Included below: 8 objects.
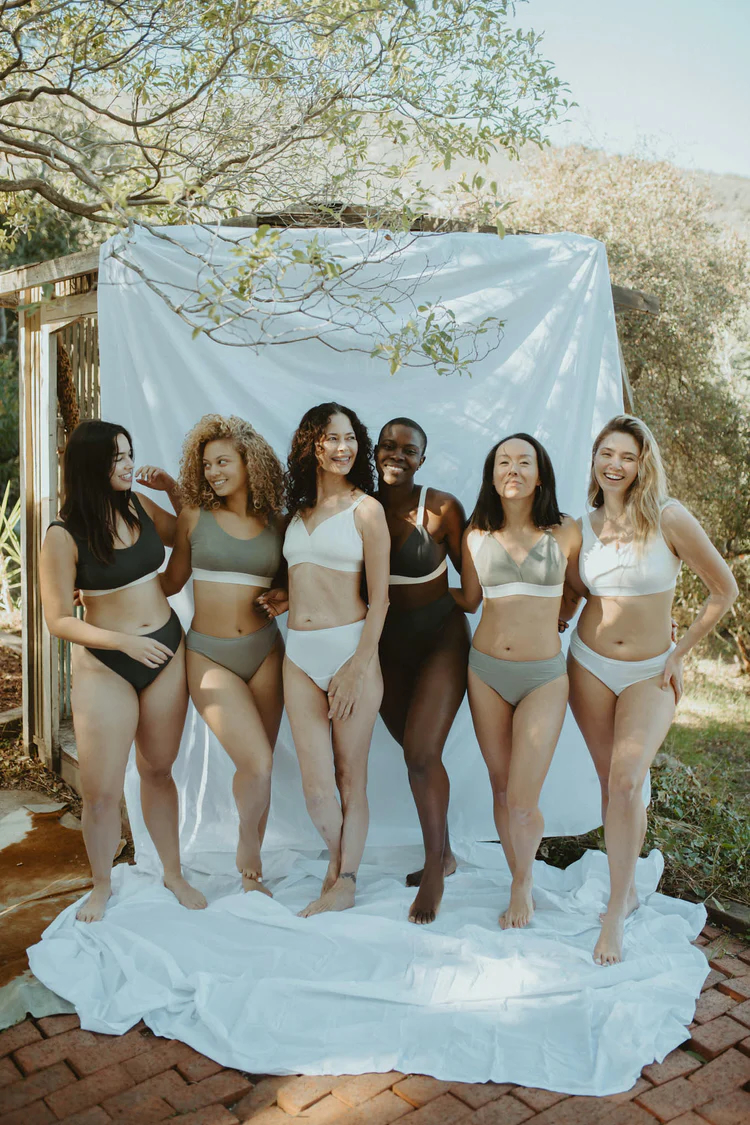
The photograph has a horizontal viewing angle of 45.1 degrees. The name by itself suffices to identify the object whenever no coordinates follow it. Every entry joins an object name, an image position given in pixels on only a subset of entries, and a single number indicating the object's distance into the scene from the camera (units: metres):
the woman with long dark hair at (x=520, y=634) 3.22
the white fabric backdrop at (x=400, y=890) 2.78
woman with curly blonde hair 3.37
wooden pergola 4.93
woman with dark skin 3.44
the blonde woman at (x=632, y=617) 3.10
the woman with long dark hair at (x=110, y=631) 3.15
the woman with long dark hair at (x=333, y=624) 3.33
